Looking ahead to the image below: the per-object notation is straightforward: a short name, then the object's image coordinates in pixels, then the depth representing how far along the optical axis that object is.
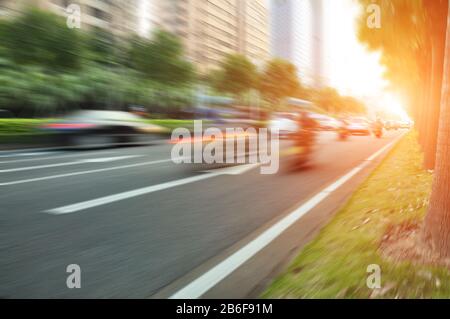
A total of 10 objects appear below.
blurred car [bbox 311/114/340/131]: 28.29
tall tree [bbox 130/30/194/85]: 38.25
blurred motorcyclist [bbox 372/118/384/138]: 33.63
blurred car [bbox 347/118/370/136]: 34.94
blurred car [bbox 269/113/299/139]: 11.10
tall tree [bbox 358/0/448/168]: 7.32
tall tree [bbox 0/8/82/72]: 26.28
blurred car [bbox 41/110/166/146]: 15.39
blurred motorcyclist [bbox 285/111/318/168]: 11.17
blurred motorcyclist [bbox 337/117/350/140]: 27.38
